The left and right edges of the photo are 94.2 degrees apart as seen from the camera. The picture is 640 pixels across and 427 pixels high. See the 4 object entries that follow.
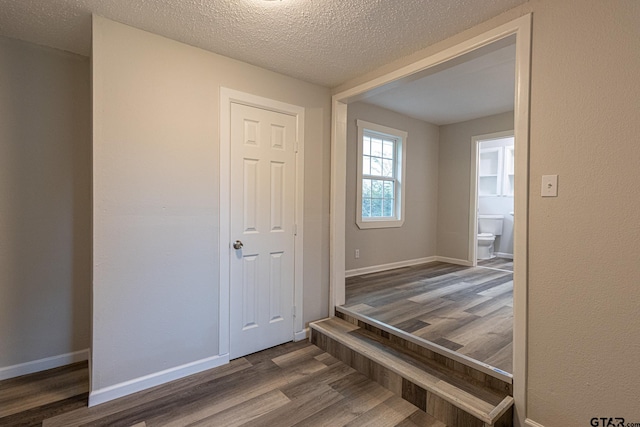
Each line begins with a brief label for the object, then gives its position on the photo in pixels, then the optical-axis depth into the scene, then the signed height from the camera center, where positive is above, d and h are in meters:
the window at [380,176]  4.25 +0.52
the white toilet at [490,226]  6.00 -0.31
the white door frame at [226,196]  2.34 +0.09
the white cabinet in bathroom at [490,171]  6.21 +0.84
